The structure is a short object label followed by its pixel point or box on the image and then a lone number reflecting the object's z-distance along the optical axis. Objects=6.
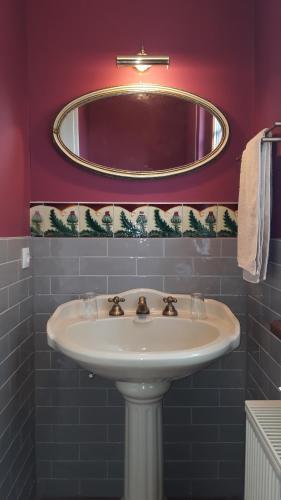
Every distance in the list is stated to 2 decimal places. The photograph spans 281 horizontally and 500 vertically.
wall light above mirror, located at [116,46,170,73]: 1.60
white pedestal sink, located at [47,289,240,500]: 1.20
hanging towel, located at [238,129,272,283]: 1.42
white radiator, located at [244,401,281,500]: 0.96
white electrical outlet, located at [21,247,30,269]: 1.68
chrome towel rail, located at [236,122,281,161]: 1.36
